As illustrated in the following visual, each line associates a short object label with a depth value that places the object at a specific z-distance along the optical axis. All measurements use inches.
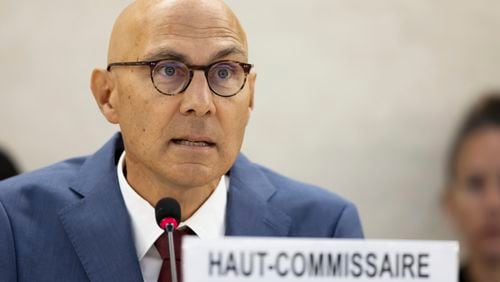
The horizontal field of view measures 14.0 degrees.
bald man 86.0
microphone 80.9
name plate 75.8
